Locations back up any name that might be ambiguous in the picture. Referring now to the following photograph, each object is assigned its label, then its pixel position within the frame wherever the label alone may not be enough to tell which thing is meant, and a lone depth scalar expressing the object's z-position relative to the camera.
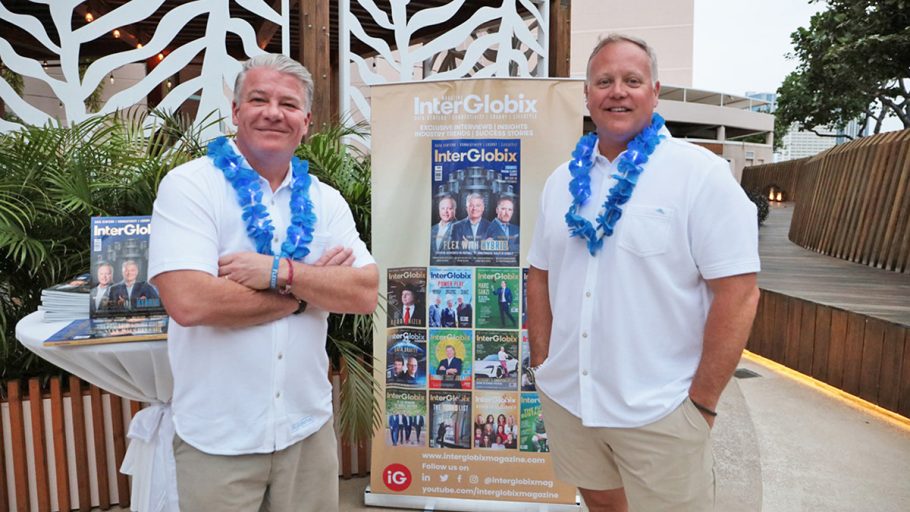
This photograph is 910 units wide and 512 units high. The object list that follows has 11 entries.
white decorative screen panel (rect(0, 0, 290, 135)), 3.50
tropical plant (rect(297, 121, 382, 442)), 2.68
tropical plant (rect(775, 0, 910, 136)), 11.20
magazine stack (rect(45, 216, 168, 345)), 1.89
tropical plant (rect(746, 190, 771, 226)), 13.54
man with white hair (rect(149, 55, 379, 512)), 1.37
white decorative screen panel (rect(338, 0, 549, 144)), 4.02
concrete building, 36.16
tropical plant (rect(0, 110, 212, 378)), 2.46
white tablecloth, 1.67
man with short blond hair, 1.47
